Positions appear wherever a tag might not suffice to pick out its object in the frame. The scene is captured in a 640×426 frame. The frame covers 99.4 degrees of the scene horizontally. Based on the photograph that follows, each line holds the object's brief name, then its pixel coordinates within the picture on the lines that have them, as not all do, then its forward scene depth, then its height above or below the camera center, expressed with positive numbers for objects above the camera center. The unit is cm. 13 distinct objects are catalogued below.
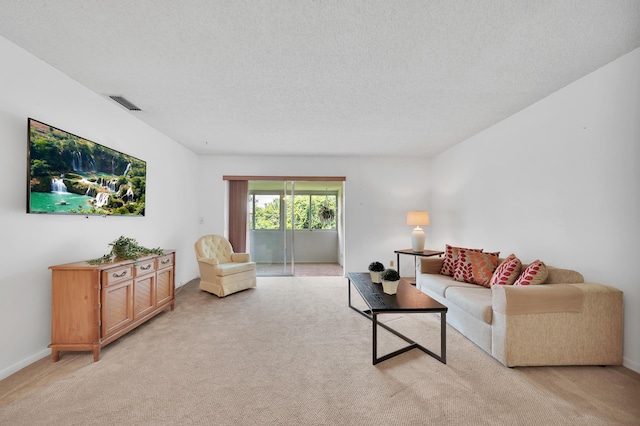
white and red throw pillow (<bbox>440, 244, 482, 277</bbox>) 362 -63
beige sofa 218 -90
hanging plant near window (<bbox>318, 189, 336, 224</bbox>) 609 +4
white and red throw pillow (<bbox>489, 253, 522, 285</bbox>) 279 -60
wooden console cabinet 224 -79
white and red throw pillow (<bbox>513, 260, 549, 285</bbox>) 249 -56
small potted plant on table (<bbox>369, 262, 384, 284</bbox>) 316 -66
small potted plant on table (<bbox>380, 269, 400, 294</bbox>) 267 -66
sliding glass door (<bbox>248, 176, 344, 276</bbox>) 566 -5
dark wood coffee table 223 -80
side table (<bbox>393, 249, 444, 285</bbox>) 454 -66
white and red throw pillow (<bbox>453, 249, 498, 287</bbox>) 319 -64
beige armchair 411 -85
